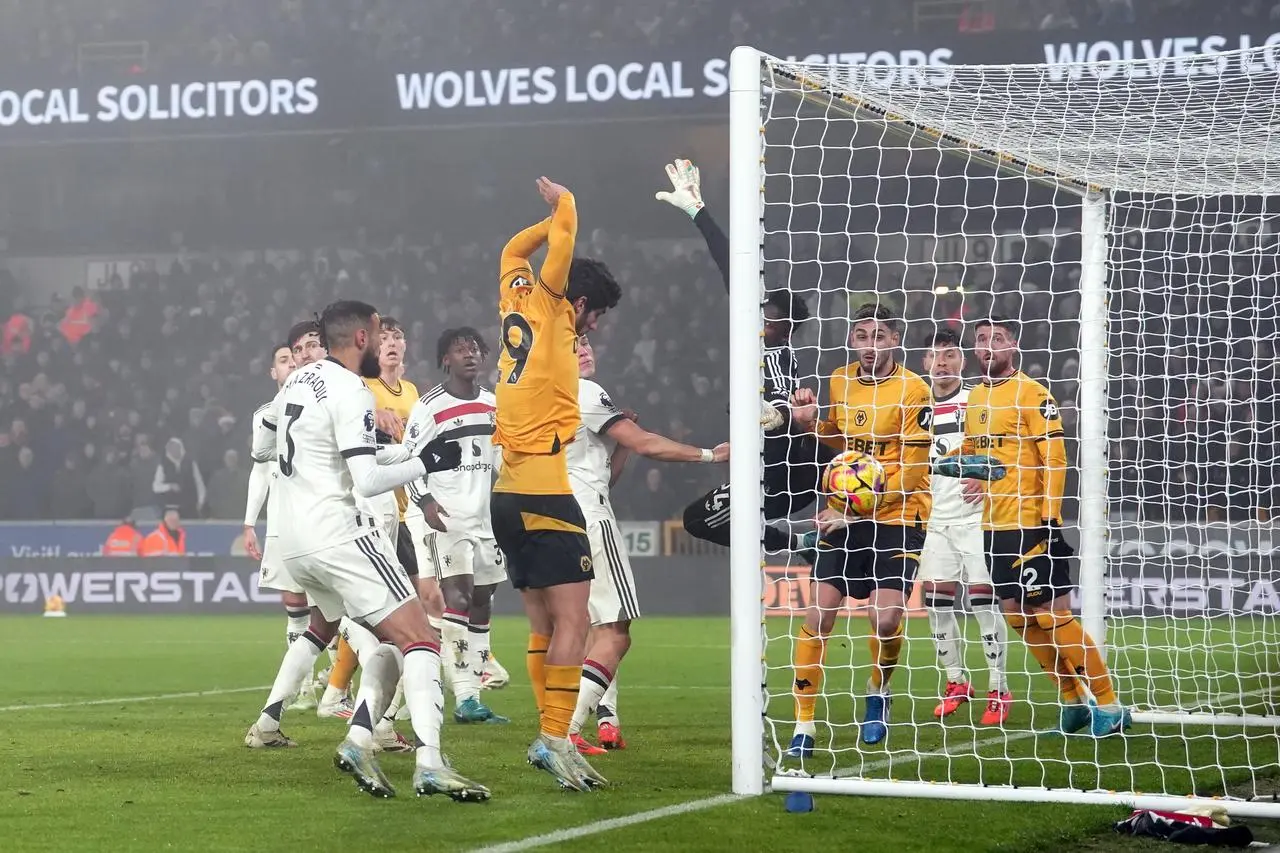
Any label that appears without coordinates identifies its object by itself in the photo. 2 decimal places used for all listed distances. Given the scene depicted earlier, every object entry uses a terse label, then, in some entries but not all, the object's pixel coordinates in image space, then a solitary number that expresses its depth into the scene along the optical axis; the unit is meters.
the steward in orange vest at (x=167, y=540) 39.75
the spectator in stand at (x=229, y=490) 43.56
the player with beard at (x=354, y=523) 12.03
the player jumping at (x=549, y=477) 12.60
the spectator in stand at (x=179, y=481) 43.31
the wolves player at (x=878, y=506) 14.84
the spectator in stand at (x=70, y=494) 44.62
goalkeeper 13.95
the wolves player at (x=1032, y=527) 15.73
